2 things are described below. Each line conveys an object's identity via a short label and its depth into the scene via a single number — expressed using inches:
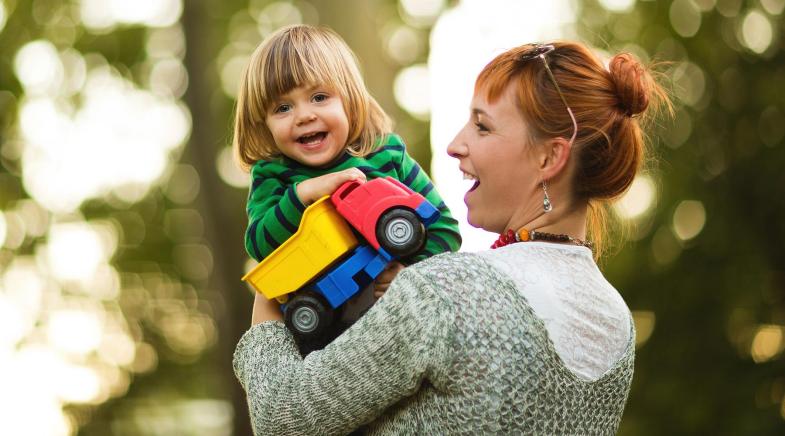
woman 162.7
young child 209.2
